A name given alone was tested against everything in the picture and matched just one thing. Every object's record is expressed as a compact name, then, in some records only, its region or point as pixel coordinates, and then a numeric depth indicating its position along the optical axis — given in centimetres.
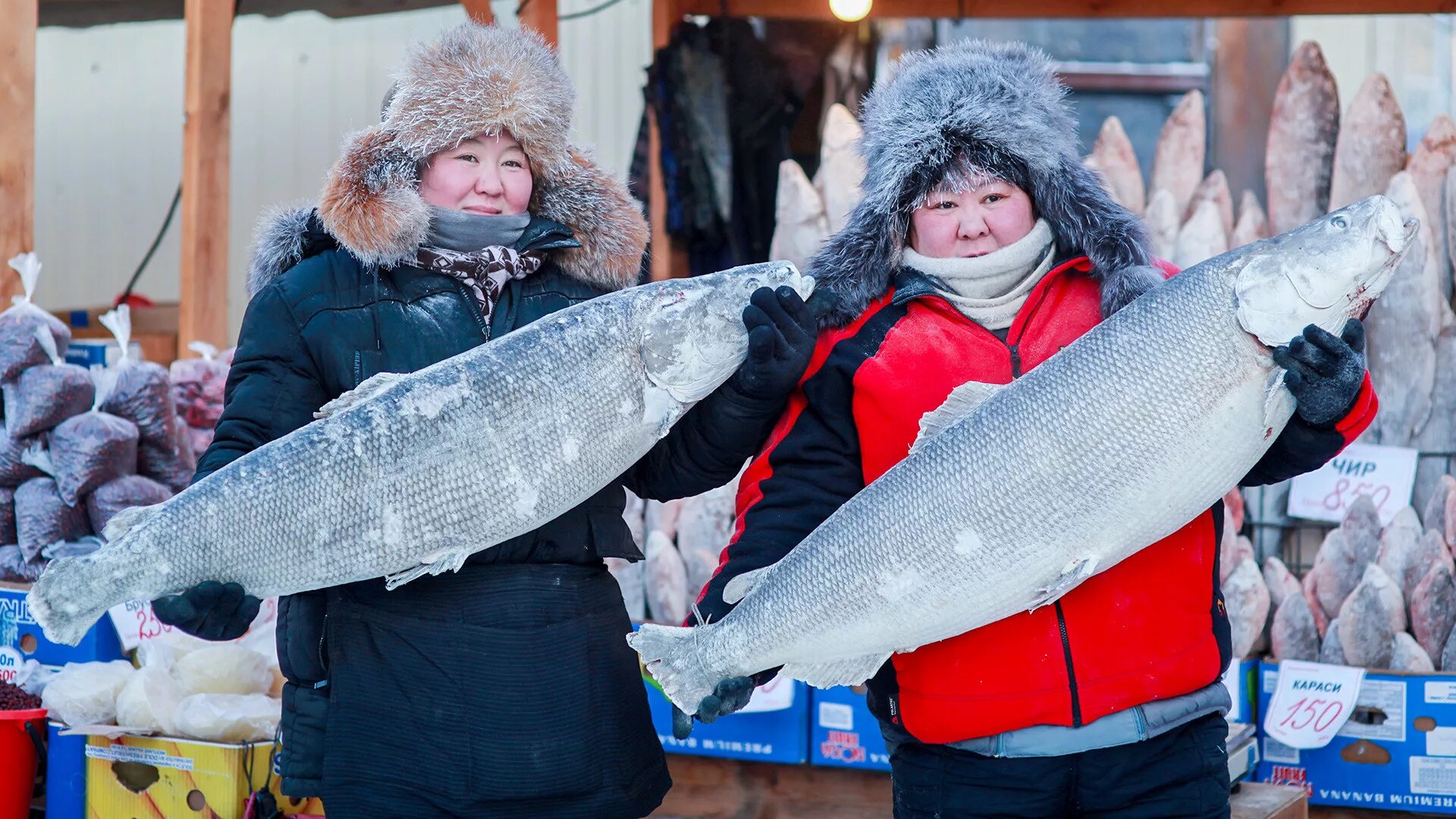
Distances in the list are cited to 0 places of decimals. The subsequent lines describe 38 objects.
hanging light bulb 511
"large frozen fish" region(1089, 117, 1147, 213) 474
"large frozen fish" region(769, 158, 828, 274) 491
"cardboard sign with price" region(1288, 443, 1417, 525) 415
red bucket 355
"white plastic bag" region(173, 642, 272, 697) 353
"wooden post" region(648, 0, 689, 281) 564
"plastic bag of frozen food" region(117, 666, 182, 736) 341
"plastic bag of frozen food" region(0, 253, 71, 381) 416
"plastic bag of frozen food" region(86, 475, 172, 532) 413
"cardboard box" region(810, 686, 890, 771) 391
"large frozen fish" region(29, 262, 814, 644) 220
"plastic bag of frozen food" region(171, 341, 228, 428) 463
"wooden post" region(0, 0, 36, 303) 435
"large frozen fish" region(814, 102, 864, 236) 489
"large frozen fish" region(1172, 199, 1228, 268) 443
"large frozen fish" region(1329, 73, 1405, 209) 446
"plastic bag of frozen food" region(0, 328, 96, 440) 413
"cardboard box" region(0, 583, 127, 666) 387
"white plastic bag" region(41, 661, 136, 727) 348
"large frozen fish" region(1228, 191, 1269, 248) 444
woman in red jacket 212
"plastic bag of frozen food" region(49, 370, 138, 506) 411
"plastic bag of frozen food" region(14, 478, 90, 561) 410
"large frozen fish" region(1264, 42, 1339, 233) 459
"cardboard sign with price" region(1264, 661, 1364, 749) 376
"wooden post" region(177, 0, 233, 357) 468
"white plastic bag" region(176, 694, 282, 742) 338
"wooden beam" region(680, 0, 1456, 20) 522
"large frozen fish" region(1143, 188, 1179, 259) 456
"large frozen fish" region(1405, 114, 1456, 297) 436
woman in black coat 229
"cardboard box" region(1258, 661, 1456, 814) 368
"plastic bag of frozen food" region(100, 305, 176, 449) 430
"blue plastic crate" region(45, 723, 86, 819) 357
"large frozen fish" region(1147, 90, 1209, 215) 470
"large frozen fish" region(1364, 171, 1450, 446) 425
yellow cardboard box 333
